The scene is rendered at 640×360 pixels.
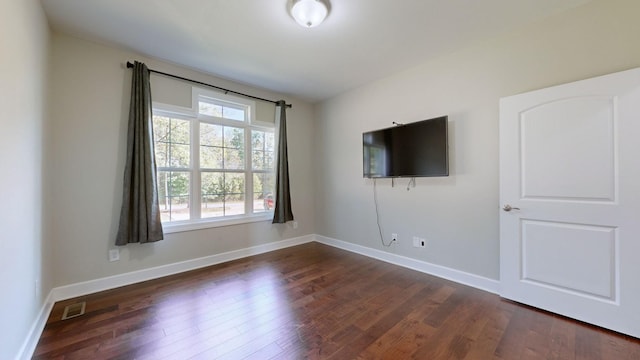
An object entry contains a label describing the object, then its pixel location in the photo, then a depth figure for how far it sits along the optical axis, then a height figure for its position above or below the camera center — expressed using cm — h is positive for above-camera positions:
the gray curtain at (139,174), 274 +8
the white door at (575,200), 186 -21
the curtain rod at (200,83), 284 +129
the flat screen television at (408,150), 288 +34
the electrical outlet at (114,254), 274 -79
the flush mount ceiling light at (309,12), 201 +137
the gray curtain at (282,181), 409 -3
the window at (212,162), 316 +25
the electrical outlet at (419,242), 317 -82
